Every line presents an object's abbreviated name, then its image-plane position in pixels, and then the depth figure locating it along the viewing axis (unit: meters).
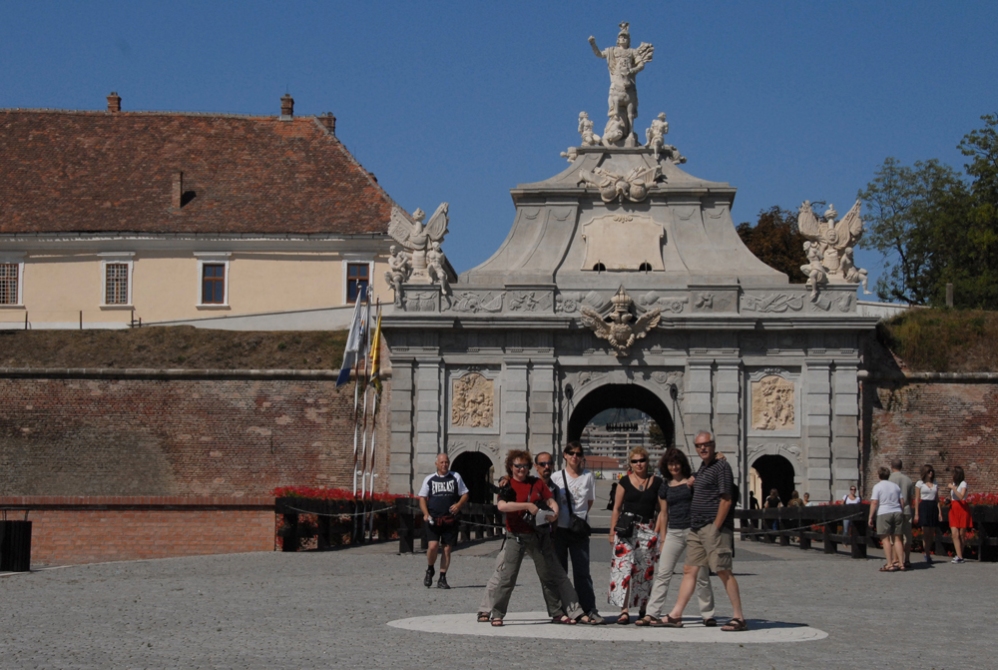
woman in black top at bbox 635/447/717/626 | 14.35
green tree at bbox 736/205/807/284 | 60.78
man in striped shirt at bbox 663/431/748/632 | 14.09
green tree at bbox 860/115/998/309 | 58.69
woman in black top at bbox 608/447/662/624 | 14.71
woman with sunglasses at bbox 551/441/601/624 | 14.92
